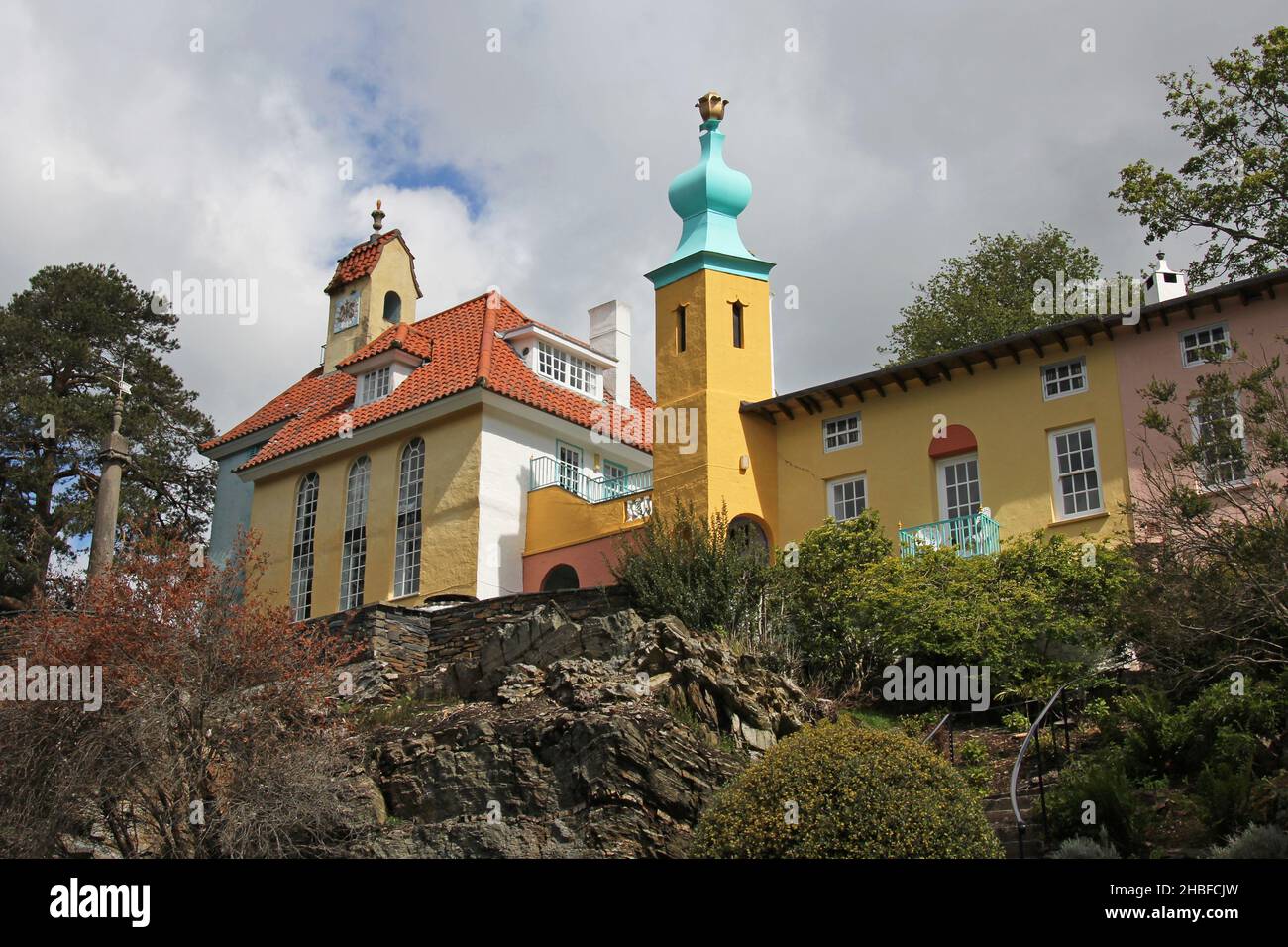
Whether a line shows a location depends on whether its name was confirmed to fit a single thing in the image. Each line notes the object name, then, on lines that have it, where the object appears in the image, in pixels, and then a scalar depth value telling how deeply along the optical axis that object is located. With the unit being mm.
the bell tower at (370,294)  39438
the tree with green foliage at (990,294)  36531
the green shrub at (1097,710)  19239
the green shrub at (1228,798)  15109
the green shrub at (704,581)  23281
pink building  23609
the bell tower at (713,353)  27969
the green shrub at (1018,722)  19891
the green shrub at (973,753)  19172
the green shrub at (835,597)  22812
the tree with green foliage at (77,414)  36375
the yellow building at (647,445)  25531
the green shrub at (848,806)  14258
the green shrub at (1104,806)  15578
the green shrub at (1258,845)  13570
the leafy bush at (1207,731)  16656
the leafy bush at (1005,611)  21031
